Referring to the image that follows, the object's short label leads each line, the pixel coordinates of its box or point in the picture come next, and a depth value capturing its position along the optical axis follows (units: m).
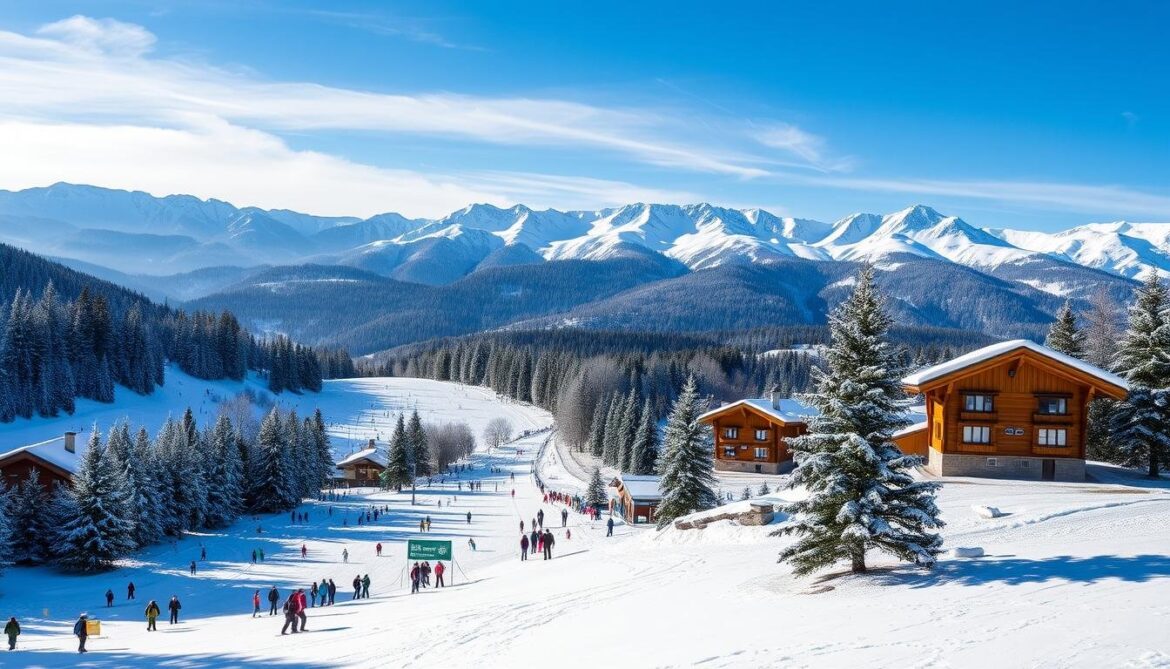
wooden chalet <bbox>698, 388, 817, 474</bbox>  62.16
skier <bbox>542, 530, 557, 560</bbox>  33.69
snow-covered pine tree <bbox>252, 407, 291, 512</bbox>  59.88
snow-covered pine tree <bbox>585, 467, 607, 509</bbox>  59.72
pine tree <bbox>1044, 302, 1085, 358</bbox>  41.28
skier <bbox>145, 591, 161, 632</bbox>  26.03
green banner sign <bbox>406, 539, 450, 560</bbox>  30.48
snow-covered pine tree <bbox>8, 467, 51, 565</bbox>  40.81
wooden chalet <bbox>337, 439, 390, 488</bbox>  87.19
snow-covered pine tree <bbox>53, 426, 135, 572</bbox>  39.78
